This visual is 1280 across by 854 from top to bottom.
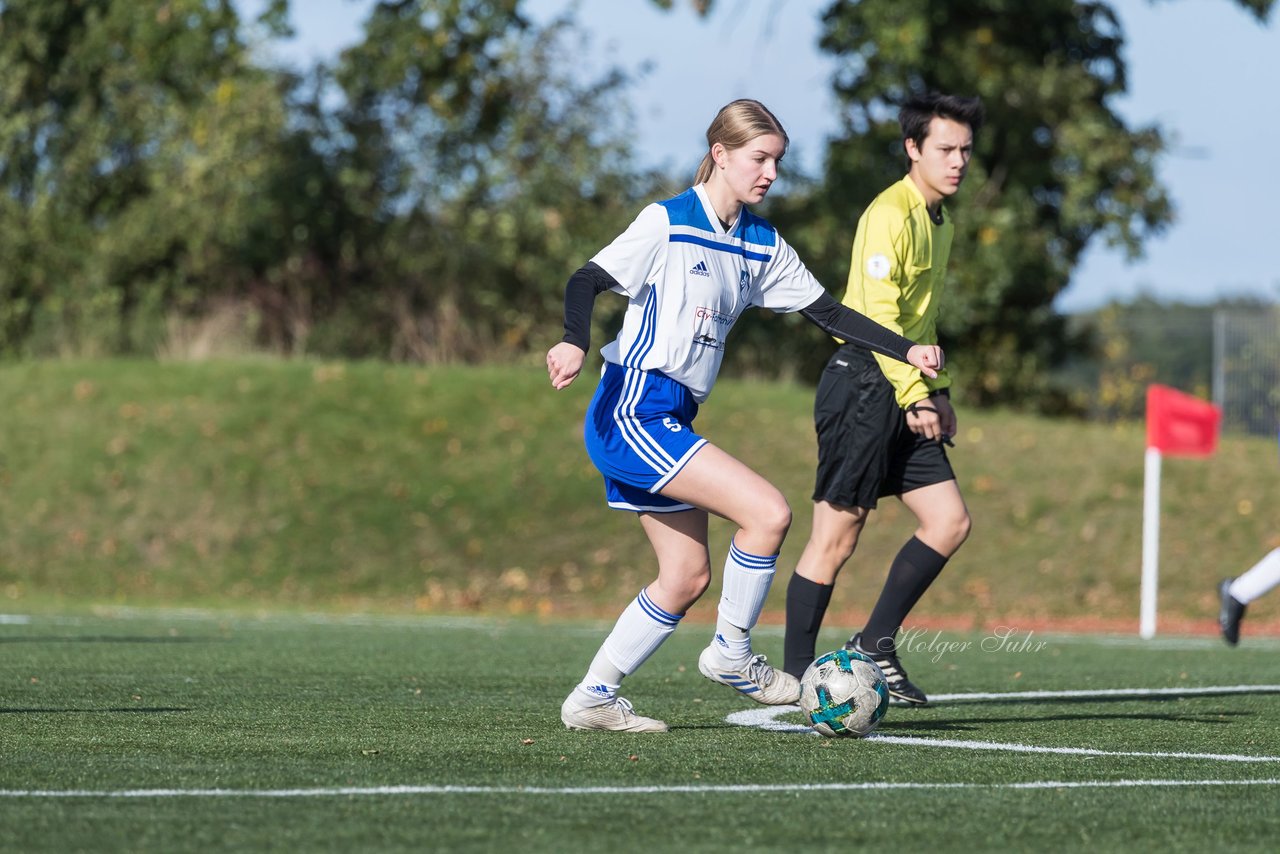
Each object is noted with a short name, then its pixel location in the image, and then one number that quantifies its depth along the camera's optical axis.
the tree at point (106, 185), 58.59
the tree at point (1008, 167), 50.06
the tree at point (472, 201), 55.97
